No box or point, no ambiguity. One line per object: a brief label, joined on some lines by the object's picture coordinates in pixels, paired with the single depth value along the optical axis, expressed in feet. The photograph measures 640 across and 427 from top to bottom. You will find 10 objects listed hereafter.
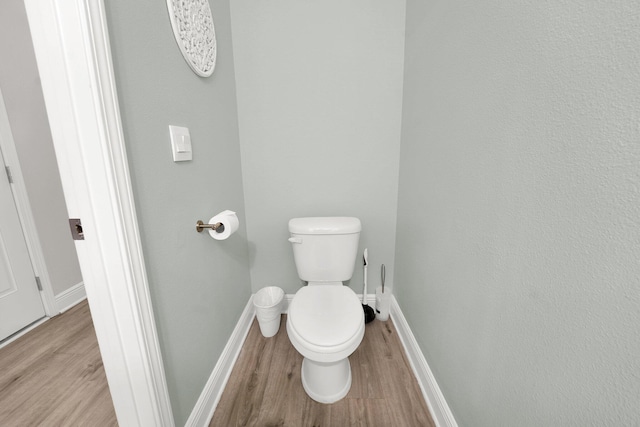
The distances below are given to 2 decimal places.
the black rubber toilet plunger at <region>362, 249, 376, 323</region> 5.35
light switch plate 2.84
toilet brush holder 5.48
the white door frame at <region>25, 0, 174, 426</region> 1.82
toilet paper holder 3.32
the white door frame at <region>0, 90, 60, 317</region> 5.19
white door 5.21
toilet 3.34
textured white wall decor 2.89
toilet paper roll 3.43
